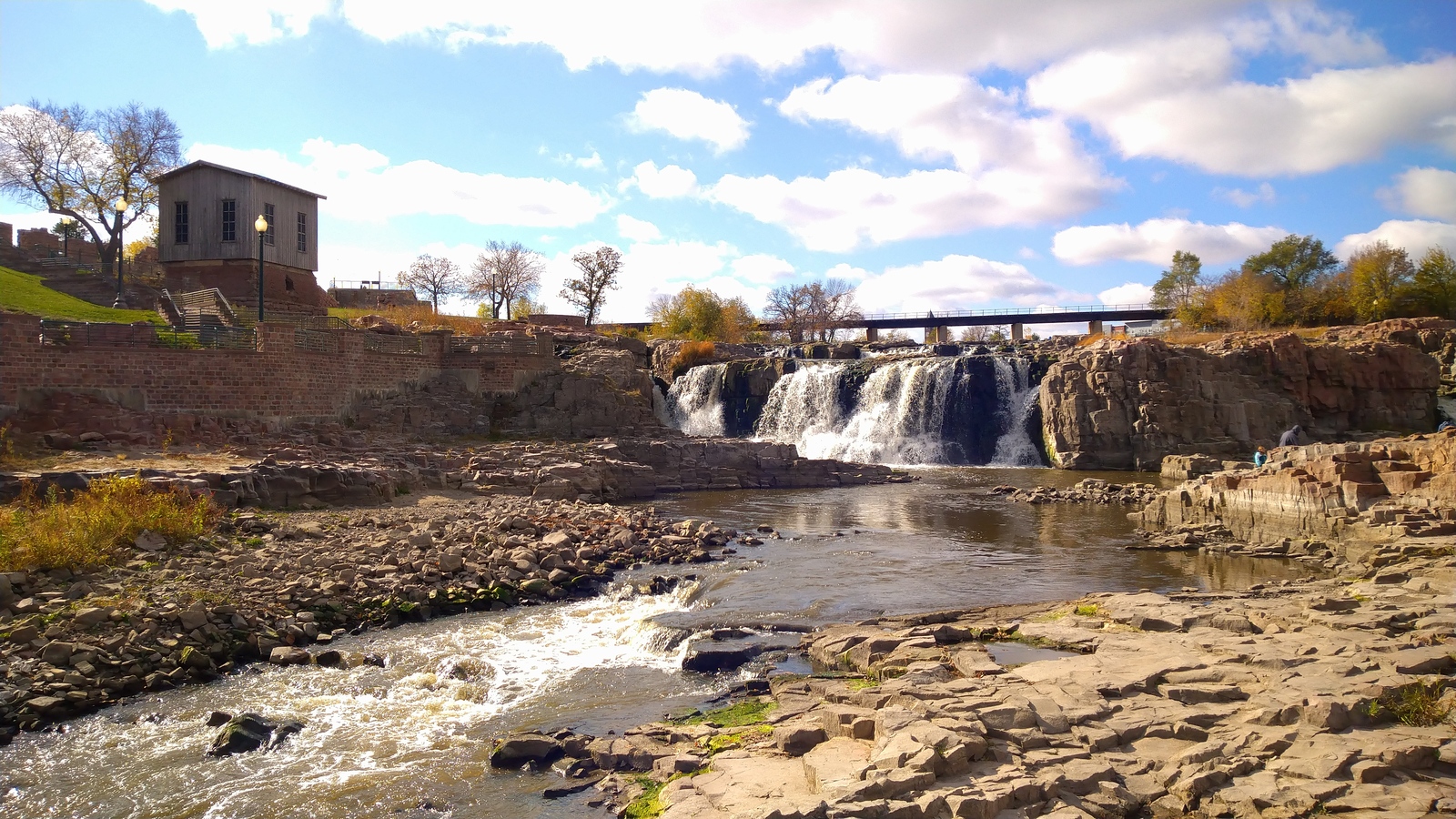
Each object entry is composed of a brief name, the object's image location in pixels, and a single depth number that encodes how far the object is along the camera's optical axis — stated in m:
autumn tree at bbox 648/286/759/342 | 56.03
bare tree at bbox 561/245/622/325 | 58.56
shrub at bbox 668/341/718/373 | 42.16
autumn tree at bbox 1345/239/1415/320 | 48.38
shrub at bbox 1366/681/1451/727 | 6.62
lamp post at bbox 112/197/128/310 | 28.61
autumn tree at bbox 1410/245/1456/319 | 47.66
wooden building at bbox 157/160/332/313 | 32.88
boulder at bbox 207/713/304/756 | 7.82
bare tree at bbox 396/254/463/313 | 59.84
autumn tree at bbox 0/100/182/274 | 38.28
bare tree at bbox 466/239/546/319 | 58.66
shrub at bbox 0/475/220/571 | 11.16
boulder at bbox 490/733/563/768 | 7.50
